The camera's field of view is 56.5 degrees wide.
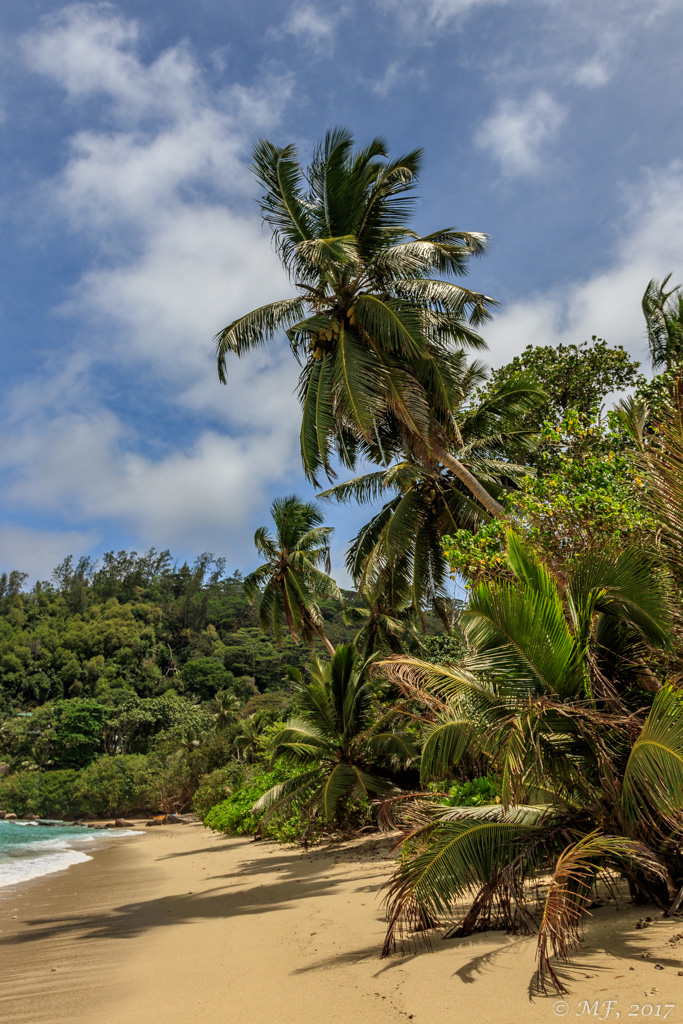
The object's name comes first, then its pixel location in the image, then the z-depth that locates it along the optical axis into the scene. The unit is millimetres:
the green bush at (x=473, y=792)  8484
